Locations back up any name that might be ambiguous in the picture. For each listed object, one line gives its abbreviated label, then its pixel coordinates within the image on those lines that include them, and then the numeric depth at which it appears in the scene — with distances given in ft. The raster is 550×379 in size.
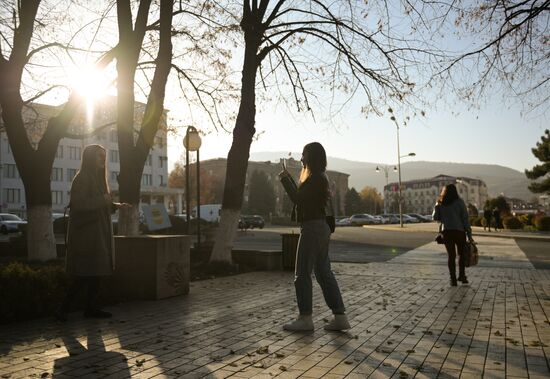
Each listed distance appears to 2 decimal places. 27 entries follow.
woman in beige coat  19.39
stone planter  24.40
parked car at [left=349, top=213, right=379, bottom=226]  214.07
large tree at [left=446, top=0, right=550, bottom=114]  27.10
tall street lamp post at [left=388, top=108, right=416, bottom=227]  174.60
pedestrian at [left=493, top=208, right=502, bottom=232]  123.03
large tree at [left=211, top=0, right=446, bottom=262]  36.94
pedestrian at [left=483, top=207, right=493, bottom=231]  123.24
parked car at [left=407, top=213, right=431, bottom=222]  277.81
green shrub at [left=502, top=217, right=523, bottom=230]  126.11
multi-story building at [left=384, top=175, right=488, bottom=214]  586.04
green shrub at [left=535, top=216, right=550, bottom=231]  119.24
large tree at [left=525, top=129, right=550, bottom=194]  145.51
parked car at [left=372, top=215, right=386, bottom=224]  231.91
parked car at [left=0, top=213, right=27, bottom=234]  117.60
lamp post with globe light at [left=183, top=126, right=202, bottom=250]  43.37
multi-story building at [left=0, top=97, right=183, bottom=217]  224.94
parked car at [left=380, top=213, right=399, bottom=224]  252.01
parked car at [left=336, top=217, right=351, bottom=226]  212.93
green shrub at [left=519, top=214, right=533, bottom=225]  138.72
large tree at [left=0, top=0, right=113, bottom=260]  40.81
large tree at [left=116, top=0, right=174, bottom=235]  36.40
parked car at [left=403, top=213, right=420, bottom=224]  262.88
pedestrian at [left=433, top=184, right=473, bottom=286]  30.17
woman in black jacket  17.71
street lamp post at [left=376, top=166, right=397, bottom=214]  223.20
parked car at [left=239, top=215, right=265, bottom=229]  163.43
